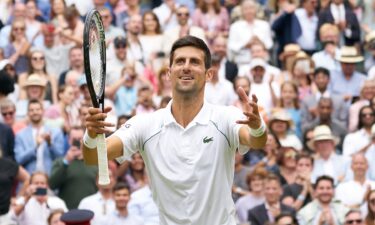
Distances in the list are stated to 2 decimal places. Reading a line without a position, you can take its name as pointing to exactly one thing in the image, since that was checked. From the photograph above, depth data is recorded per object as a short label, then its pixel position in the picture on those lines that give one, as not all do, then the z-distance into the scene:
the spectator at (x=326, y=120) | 17.31
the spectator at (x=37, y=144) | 16.02
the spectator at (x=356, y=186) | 15.33
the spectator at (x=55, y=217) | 14.12
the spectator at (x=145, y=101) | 17.03
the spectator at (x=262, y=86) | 17.75
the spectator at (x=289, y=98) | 17.55
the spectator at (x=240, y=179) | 15.52
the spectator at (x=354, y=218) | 14.42
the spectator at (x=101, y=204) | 14.70
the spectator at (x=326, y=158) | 16.11
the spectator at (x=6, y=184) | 13.74
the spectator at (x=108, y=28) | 19.17
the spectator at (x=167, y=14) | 19.66
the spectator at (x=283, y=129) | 16.64
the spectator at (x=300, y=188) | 15.22
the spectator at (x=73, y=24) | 18.83
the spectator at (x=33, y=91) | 17.17
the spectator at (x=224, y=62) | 18.80
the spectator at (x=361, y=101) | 17.38
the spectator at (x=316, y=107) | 17.52
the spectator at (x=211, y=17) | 19.92
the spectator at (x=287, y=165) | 15.87
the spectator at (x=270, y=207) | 14.68
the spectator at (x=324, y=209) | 14.80
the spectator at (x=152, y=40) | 18.91
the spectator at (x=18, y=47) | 18.38
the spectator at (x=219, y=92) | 17.78
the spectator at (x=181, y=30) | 18.98
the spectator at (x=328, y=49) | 19.09
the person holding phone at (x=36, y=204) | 14.61
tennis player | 8.66
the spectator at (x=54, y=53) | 18.59
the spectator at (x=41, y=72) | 17.77
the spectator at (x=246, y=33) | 19.23
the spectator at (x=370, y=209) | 14.52
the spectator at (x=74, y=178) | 15.37
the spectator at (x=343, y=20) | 19.88
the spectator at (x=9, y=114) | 16.31
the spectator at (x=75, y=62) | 18.06
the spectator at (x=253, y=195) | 15.09
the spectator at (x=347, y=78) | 18.38
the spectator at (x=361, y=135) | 16.53
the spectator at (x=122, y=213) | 14.62
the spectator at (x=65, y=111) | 16.74
